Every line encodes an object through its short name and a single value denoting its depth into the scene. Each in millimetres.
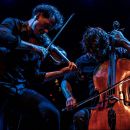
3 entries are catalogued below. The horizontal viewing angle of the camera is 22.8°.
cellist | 3230
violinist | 2636
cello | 2773
